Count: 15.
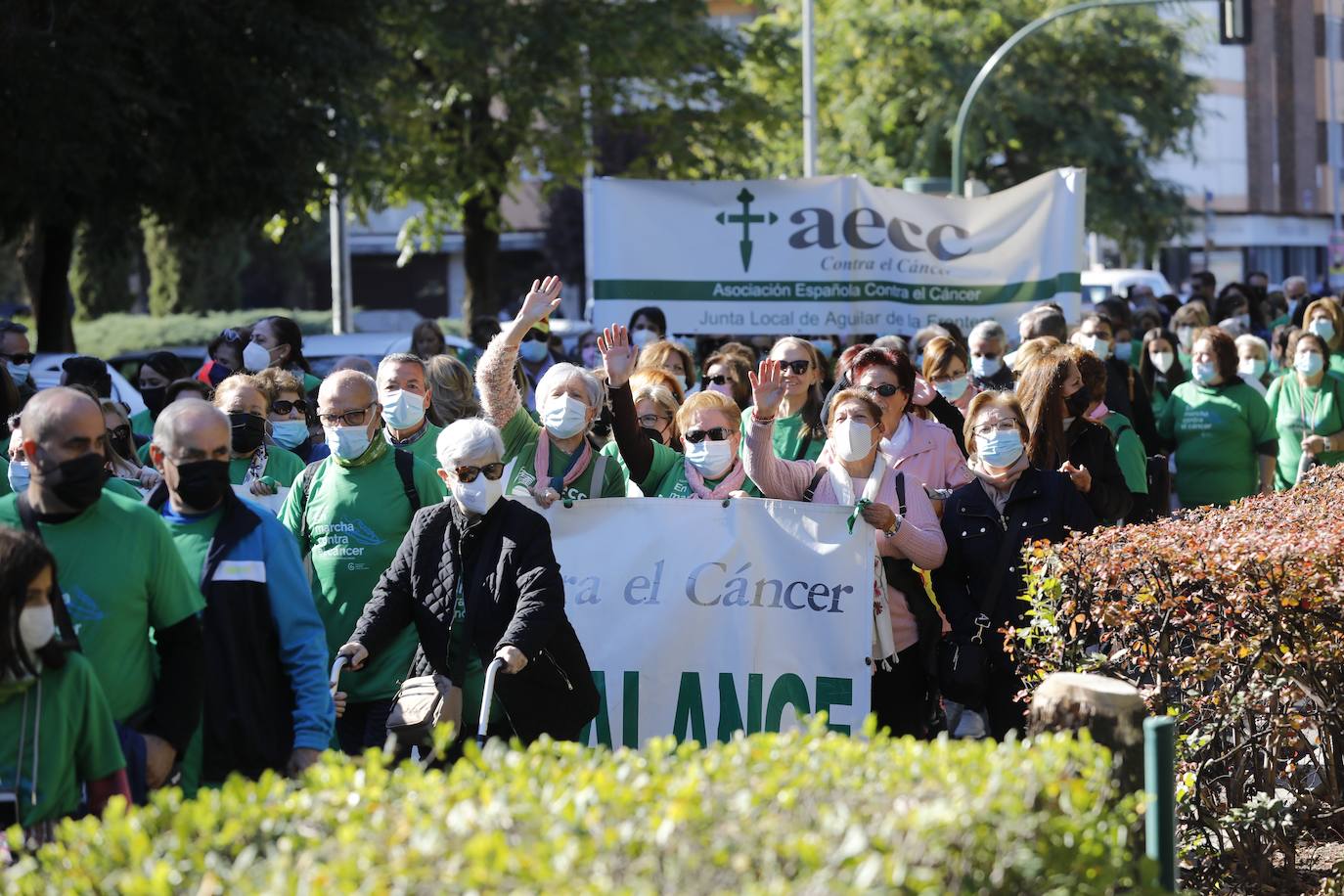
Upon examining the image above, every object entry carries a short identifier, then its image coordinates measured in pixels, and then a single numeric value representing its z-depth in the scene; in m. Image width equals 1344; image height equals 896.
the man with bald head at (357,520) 12.60
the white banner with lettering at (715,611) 13.46
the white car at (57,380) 27.00
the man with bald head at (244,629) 9.77
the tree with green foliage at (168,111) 36.66
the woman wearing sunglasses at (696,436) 14.12
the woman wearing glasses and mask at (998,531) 13.06
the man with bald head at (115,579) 9.08
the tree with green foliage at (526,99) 51.28
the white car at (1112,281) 61.53
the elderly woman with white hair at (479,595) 11.66
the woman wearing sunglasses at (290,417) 15.84
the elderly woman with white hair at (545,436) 14.09
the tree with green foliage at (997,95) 67.56
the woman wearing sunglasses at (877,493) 13.23
